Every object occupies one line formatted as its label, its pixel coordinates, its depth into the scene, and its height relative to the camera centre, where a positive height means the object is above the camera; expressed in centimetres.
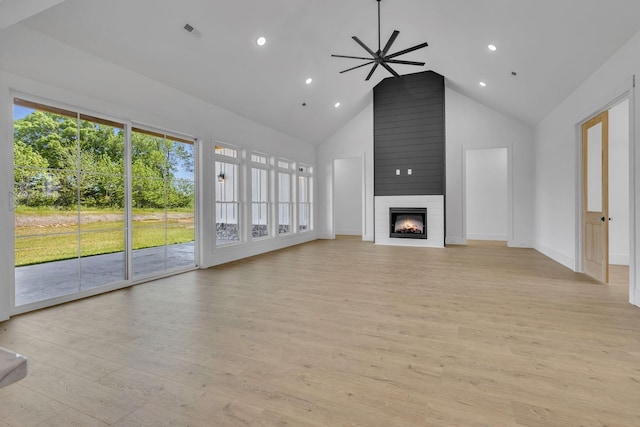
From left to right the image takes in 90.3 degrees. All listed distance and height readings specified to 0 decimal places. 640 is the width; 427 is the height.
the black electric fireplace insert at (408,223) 816 -27
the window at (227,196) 602 +34
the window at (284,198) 812 +39
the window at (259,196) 708 +39
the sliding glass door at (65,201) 336 +15
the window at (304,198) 905 +45
